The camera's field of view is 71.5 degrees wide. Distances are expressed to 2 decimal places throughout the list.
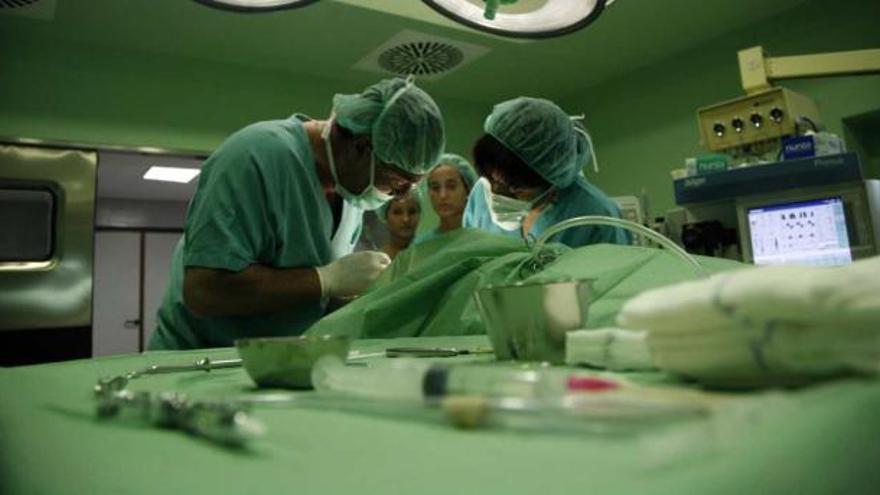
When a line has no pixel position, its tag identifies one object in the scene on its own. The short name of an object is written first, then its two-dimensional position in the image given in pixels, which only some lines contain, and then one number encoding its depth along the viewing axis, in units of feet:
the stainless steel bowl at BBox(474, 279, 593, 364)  1.89
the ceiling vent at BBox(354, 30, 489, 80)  9.74
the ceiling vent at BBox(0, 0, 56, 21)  7.88
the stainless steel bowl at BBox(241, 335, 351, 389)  1.69
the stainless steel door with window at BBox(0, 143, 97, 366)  8.37
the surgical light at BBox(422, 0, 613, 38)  3.89
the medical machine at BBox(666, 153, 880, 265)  6.51
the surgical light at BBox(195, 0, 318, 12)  3.59
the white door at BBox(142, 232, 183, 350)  19.24
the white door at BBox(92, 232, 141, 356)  18.33
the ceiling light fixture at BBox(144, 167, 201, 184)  15.47
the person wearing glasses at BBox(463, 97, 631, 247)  6.12
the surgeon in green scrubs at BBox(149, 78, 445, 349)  4.15
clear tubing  2.32
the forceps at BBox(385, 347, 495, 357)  2.47
